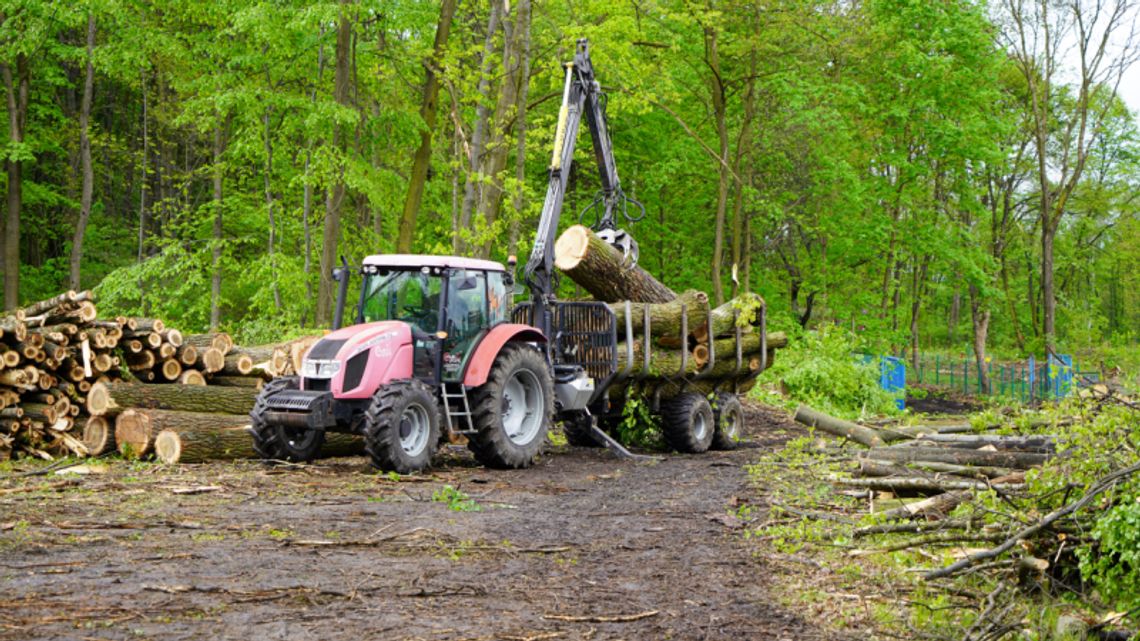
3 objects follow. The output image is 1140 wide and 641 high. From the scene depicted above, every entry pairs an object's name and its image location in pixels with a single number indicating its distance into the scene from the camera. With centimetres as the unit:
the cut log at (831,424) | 1236
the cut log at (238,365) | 1318
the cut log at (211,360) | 1301
